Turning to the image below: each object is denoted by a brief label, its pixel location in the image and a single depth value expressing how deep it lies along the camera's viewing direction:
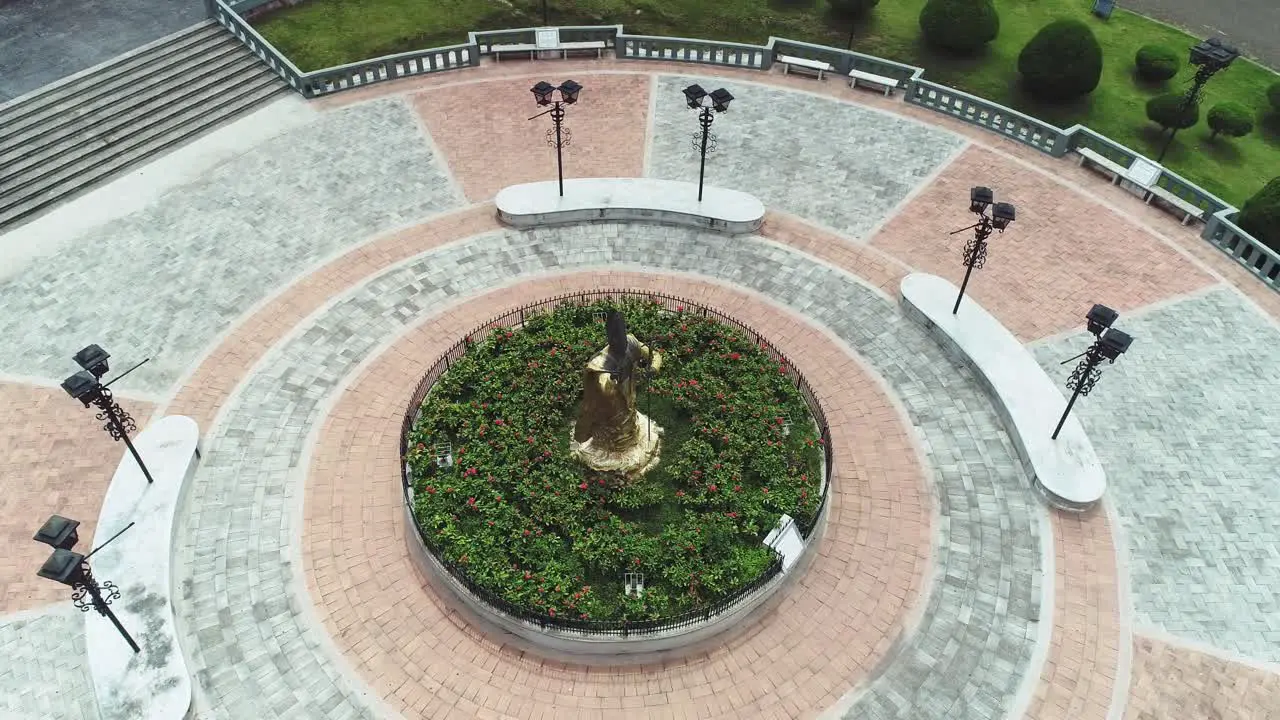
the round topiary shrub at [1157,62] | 37.47
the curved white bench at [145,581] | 17.30
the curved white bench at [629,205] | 28.56
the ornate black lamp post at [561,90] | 25.73
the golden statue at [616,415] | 19.41
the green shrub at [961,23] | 37.19
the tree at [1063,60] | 34.41
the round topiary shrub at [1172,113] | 34.16
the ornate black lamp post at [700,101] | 25.86
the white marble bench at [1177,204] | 29.47
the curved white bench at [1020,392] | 21.61
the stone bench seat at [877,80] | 34.59
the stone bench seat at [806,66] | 35.38
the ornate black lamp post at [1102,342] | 19.47
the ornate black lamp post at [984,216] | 22.31
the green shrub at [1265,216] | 28.16
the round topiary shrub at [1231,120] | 34.38
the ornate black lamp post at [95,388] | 17.88
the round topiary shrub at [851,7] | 39.31
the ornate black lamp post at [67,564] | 15.23
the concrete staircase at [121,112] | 29.20
